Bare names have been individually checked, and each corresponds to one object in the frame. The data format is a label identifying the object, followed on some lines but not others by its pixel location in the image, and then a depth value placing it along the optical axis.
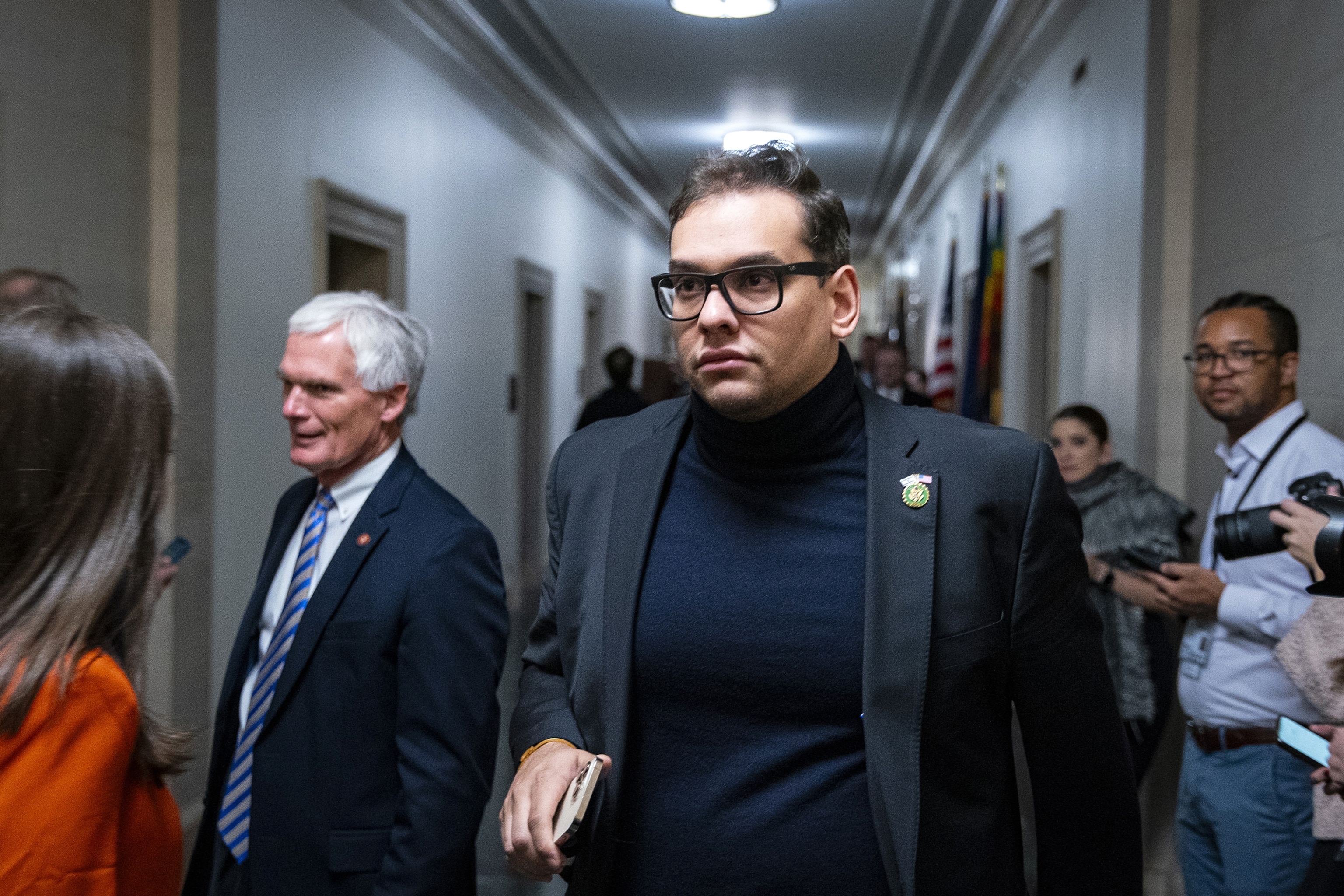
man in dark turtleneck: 1.47
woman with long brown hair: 1.19
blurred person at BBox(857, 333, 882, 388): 11.39
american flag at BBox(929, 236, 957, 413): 9.16
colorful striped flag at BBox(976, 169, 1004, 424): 7.70
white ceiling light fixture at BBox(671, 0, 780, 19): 6.24
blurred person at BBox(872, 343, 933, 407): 8.39
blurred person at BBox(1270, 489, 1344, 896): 2.12
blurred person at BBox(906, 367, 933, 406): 10.20
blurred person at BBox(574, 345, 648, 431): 7.38
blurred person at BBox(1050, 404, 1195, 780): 3.68
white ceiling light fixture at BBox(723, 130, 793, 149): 10.45
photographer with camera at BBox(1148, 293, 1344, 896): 2.74
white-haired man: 1.95
